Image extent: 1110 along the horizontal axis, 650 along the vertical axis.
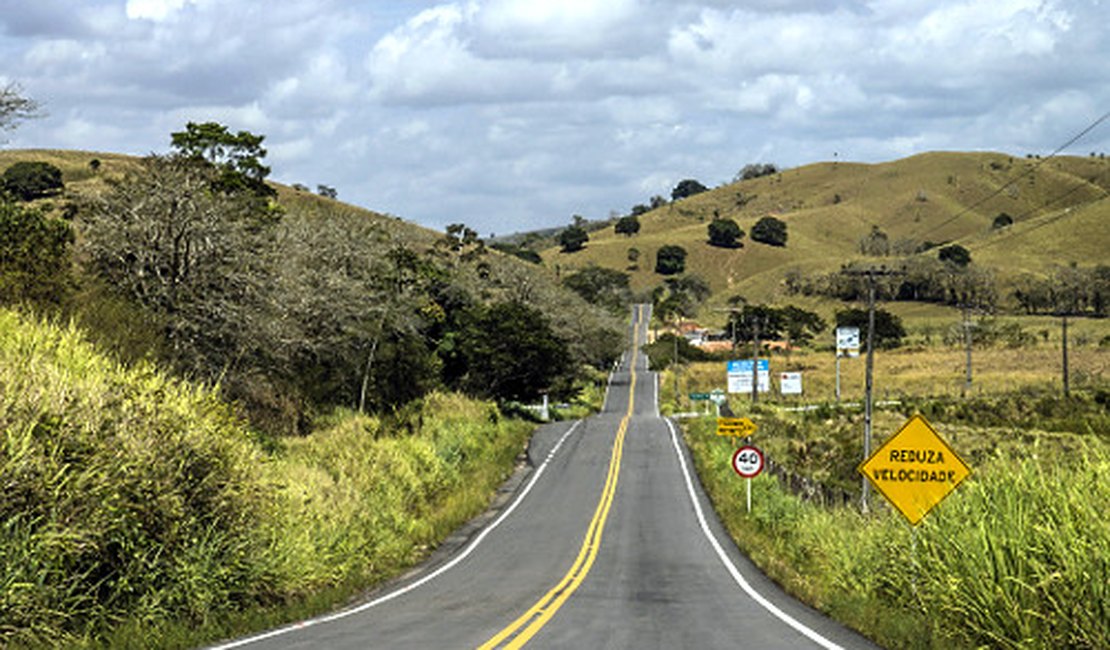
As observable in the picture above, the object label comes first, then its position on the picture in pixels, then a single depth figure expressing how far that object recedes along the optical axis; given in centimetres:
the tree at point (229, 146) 8438
